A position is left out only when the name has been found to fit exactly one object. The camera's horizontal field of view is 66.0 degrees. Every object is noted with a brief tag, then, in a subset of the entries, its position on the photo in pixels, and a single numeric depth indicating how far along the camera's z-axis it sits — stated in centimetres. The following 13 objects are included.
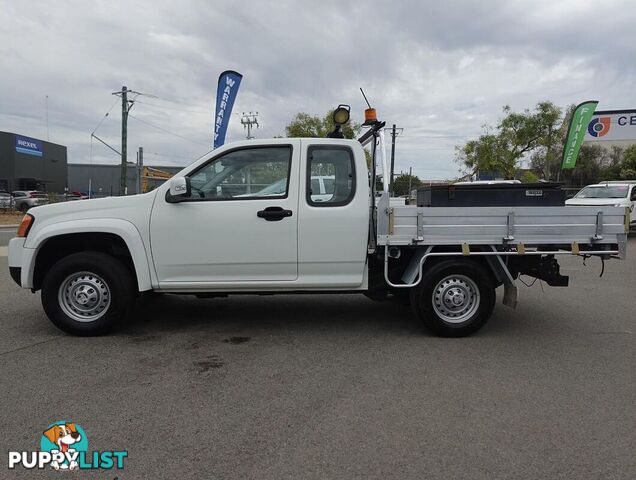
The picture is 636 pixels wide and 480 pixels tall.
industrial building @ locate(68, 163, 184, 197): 7425
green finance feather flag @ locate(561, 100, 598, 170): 2500
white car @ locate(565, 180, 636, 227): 1555
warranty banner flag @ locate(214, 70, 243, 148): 1652
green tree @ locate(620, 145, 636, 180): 3503
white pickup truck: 484
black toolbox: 502
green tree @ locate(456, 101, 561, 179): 2931
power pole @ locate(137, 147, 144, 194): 2985
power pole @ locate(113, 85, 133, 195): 3303
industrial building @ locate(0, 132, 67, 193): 4834
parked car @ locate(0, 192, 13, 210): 3148
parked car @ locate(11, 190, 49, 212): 3096
